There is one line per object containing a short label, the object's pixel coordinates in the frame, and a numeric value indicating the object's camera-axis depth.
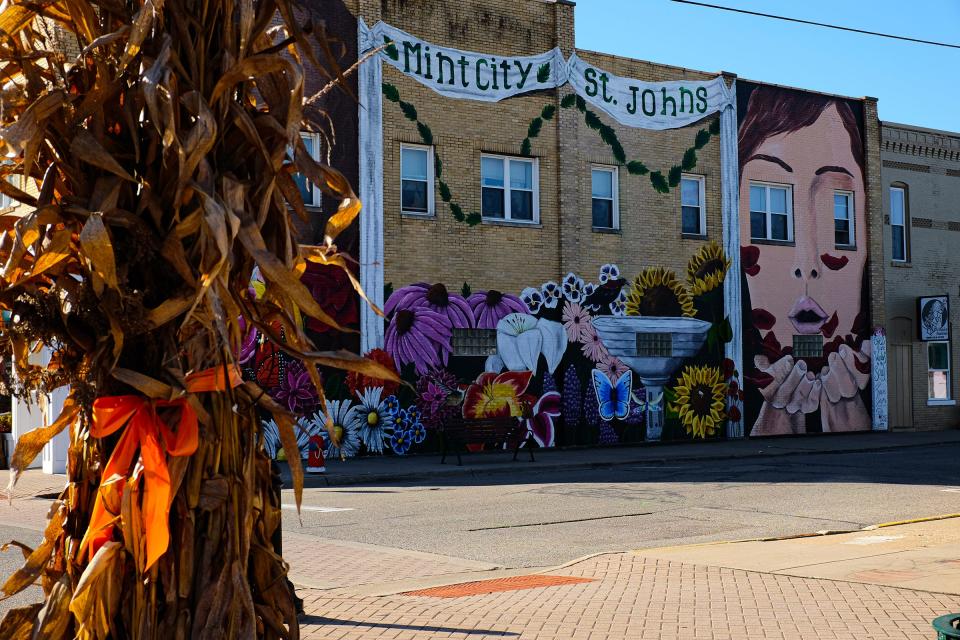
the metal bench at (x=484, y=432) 20.75
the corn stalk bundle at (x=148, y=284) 3.11
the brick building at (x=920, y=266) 30.45
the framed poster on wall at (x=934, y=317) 30.23
